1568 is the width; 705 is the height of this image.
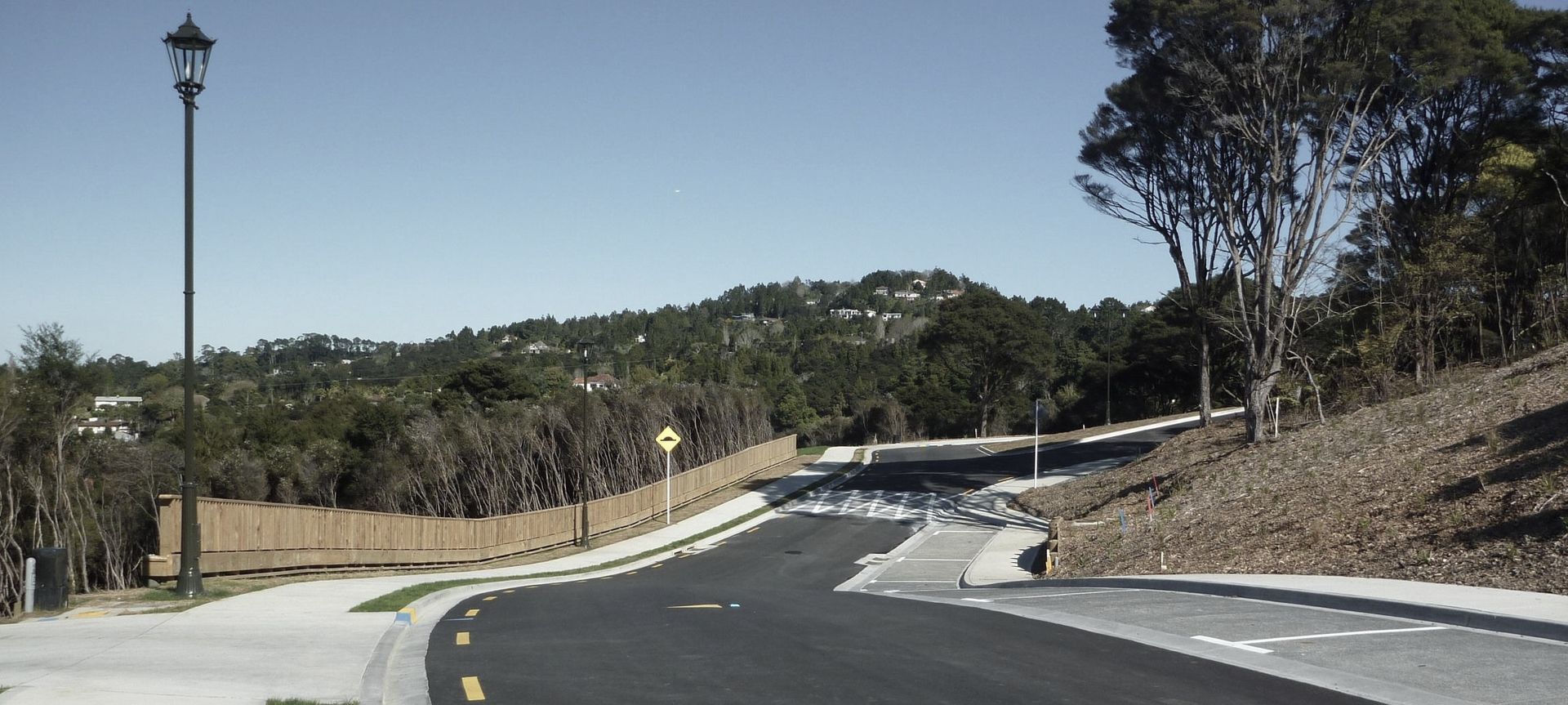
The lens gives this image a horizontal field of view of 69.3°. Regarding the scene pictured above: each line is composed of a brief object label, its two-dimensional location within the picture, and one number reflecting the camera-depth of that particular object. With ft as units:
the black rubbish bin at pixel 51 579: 41.01
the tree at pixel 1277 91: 94.43
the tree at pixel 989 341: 257.55
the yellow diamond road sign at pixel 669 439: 116.78
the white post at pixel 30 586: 40.37
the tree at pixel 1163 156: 106.11
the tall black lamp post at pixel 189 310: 46.68
